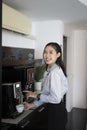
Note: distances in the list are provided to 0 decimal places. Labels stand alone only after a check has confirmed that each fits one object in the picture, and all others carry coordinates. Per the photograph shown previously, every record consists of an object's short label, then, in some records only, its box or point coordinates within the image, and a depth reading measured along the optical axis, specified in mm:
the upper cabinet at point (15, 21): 1580
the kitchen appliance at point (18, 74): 1615
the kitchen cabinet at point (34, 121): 1258
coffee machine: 1317
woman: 1306
